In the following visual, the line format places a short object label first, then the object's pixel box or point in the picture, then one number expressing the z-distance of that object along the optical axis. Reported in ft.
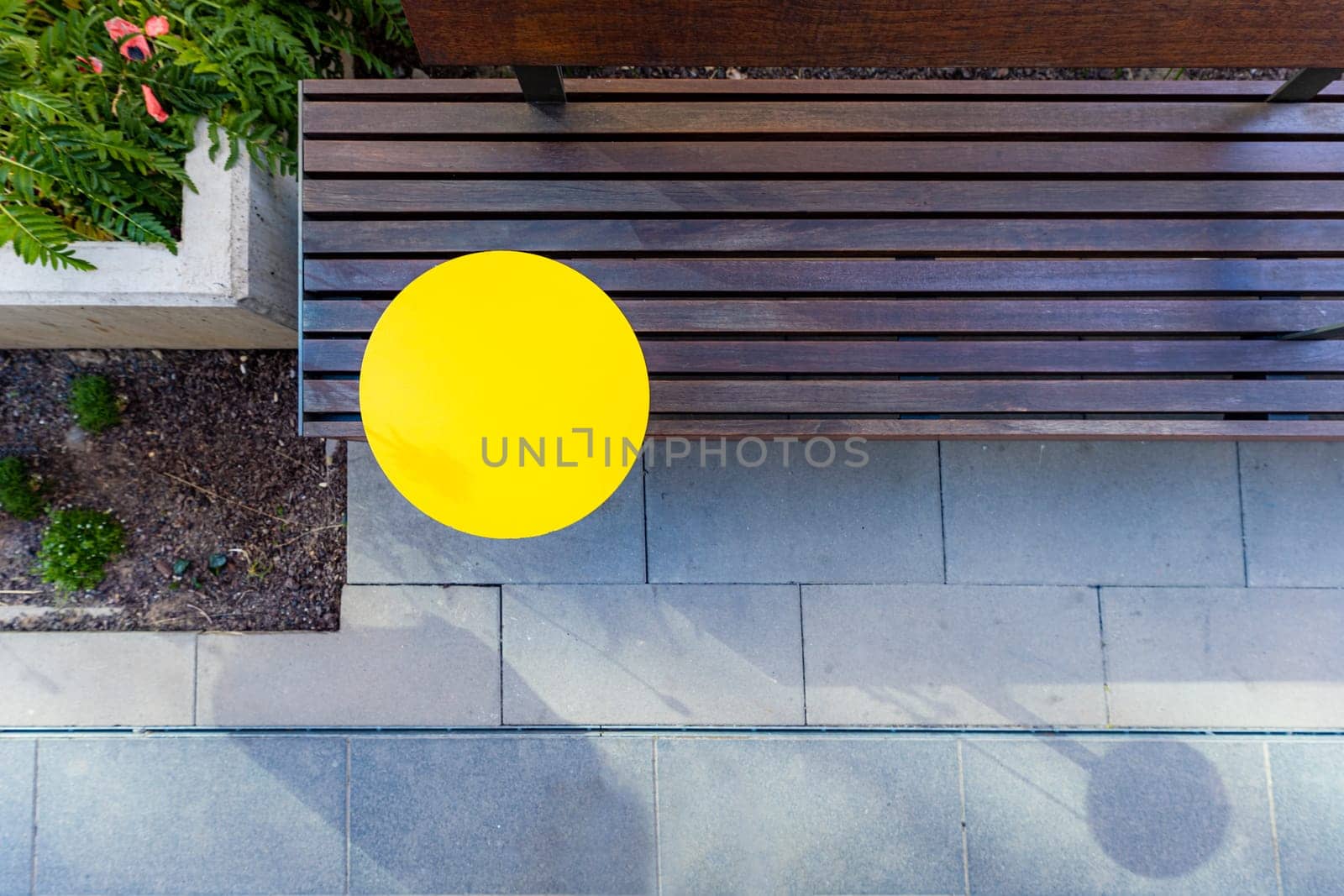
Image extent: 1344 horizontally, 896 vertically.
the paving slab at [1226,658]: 9.96
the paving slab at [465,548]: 10.00
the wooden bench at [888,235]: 7.62
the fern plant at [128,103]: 7.29
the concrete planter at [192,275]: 7.79
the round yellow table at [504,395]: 6.74
